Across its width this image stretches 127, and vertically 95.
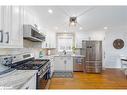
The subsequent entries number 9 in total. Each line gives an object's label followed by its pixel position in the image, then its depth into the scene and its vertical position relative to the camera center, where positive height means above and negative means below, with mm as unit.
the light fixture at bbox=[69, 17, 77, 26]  2724 +1057
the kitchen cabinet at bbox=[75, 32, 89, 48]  4243 +645
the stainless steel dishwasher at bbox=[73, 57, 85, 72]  3886 -765
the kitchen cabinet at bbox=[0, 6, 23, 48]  944 +347
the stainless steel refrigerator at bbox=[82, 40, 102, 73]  3769 -346
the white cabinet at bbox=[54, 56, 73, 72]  3778 -695
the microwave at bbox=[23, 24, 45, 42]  1544 +399
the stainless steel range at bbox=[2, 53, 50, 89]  1356 -330
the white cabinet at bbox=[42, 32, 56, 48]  3239 +450
